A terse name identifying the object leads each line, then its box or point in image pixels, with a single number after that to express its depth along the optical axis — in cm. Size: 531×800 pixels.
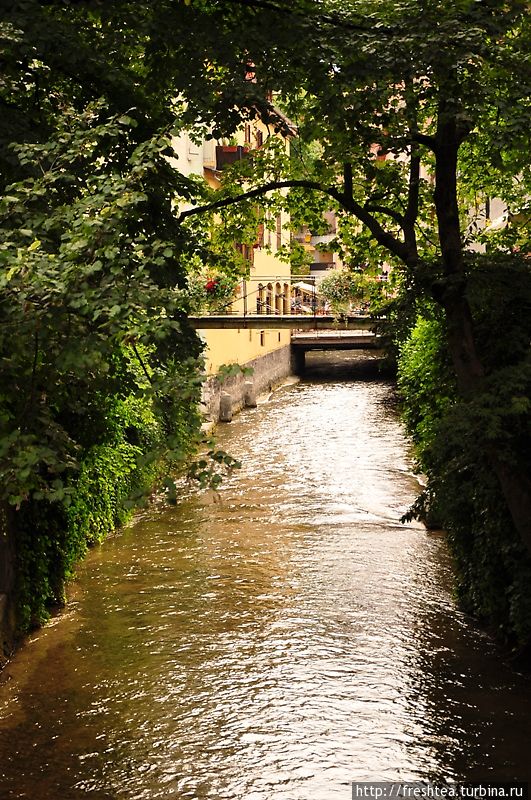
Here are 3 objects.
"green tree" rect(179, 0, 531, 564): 932
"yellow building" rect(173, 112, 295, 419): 2886
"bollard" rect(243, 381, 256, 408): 3350
